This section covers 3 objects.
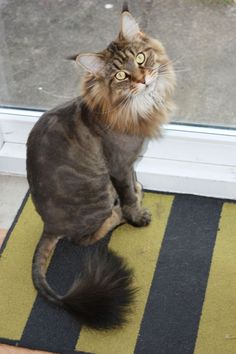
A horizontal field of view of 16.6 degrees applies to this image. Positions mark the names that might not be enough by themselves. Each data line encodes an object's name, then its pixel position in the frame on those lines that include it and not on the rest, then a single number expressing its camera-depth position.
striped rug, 1.53
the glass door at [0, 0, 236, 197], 1.72
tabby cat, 1.44
